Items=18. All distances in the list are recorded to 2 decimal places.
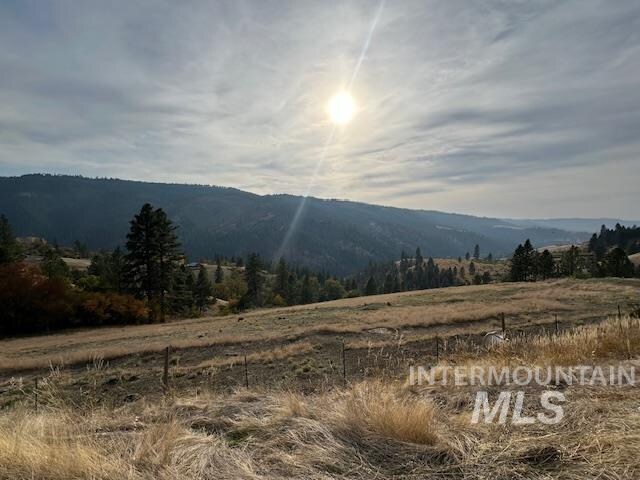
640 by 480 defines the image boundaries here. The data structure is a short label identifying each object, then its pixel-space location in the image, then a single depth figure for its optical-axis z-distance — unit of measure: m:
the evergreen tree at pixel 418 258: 179.11
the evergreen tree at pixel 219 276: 122.15
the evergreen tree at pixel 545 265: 80.69
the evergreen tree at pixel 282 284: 100.69
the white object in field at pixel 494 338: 9.68
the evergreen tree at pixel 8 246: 52.57
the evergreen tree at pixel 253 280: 80.06
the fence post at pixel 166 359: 9.43
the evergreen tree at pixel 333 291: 110.44
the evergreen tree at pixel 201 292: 76.69
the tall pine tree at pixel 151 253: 44.50
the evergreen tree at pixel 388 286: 118.84
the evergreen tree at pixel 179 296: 48.69
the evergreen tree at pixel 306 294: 98.31
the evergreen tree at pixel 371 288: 111.21
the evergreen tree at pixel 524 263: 81.06
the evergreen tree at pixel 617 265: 76.69
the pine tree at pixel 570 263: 90.81
